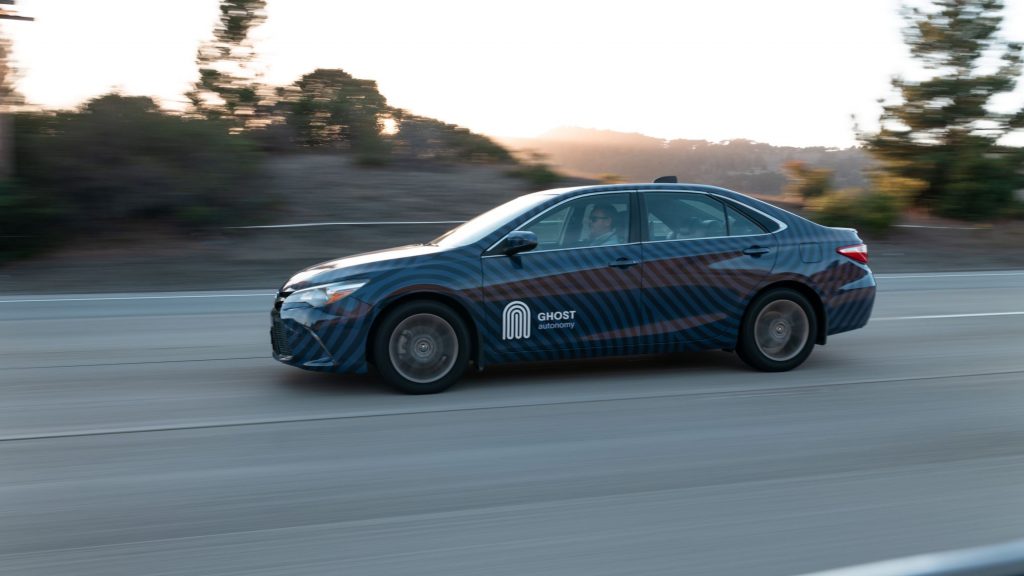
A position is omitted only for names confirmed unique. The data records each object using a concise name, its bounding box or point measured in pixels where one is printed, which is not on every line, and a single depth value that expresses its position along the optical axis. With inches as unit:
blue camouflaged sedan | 289.7
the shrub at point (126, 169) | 672.4
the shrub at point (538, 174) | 887.1
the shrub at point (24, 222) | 628.7
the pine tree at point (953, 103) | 1002.1
